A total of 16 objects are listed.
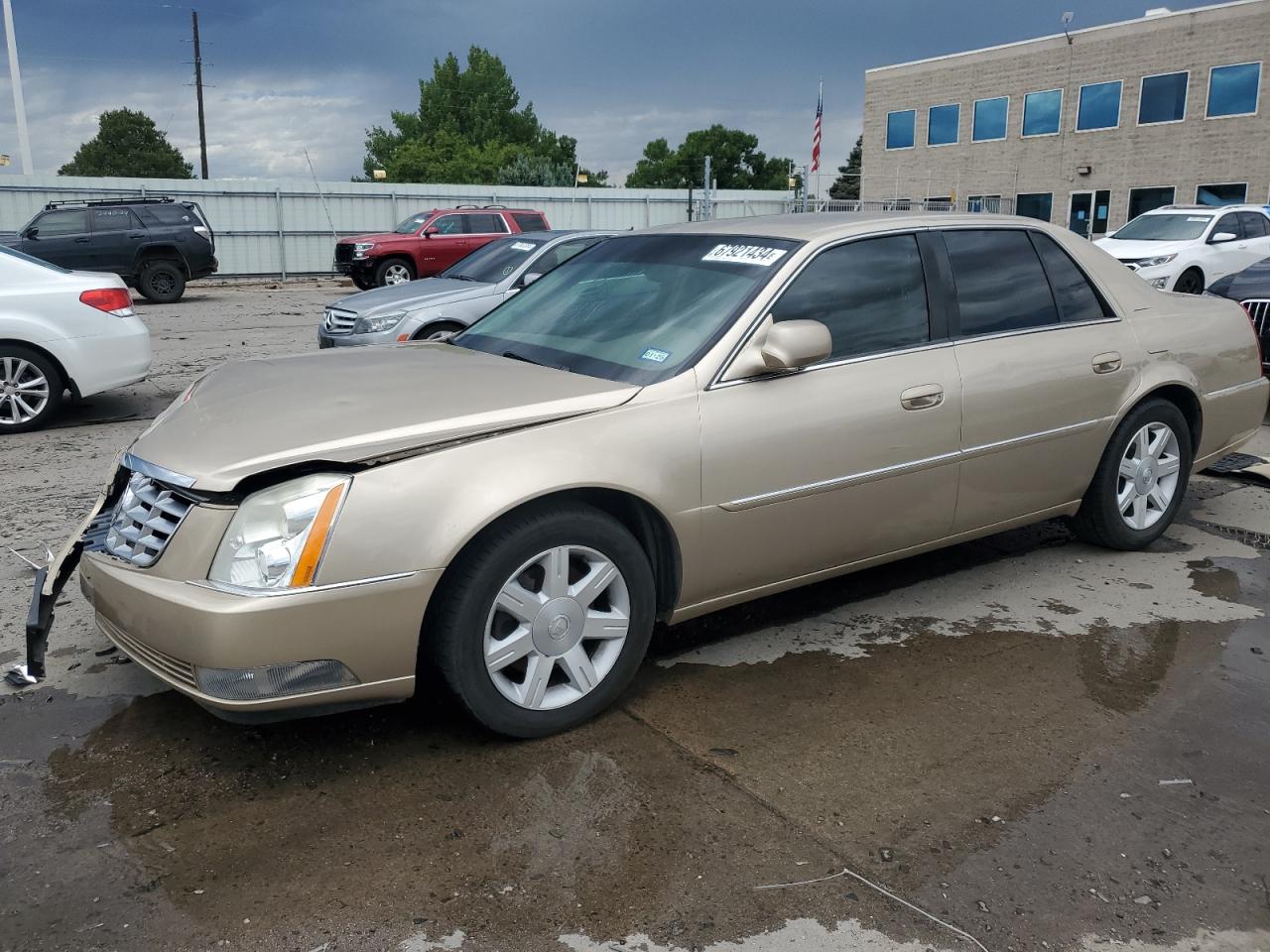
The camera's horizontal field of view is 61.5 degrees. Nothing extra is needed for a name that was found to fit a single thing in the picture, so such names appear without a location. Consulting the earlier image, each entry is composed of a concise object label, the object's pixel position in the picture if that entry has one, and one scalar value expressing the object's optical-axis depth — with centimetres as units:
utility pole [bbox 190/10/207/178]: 4568
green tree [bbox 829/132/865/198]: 8202
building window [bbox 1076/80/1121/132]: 3422
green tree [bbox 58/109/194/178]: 7888
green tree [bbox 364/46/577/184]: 8425
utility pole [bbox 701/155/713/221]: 2873
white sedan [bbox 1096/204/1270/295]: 1474
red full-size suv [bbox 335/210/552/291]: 2103
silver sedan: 915
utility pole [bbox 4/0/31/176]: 2697
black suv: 1873
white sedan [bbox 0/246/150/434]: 757
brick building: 3161
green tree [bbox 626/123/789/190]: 9469
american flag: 3219
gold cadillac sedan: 287
